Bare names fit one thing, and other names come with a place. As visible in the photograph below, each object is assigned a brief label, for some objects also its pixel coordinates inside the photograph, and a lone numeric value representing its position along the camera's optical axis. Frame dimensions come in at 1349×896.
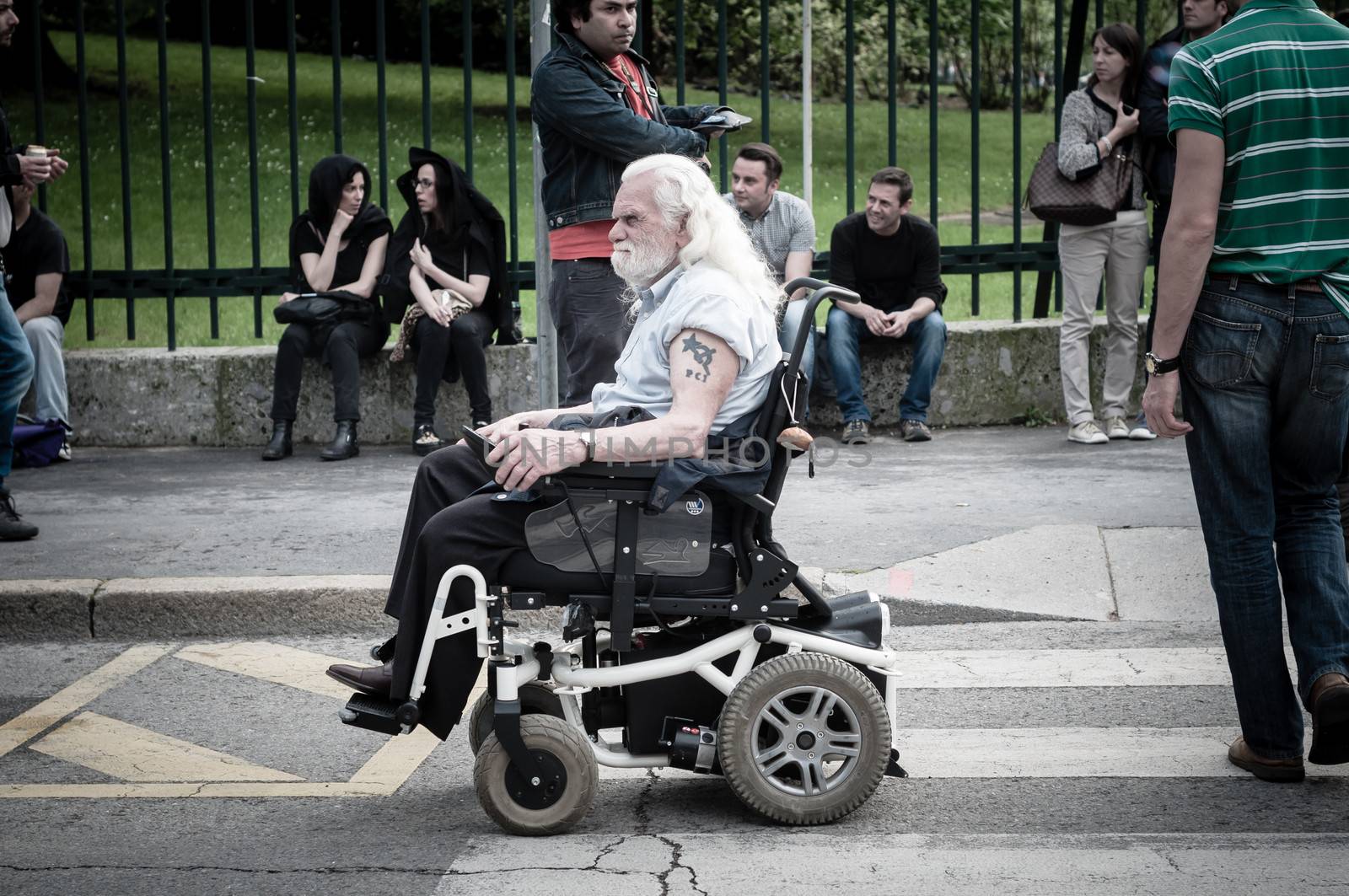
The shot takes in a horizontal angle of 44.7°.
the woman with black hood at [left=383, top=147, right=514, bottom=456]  8.78
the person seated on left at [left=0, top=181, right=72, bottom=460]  8.75
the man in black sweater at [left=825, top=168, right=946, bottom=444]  8.95
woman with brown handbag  8.59
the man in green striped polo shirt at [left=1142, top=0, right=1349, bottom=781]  3.99
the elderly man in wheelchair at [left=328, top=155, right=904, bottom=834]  3.88
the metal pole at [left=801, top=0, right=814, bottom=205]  9.09
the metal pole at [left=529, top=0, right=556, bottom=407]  6.87
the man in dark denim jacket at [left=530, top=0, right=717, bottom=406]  6.04
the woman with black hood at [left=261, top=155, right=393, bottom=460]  8.72
